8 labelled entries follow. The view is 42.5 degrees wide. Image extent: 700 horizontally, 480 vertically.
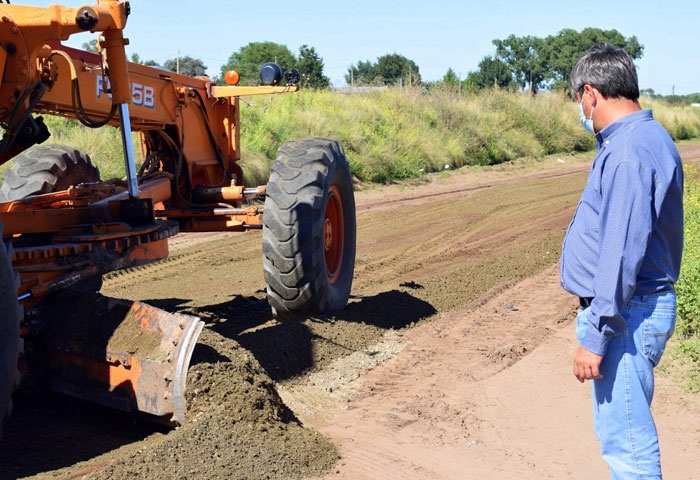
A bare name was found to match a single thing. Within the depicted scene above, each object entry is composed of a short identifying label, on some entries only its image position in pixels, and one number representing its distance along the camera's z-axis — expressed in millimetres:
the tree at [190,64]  33906
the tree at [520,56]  71375
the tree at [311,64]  38812
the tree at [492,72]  70312
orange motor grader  5012
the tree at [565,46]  69250
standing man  3246
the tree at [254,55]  63094
